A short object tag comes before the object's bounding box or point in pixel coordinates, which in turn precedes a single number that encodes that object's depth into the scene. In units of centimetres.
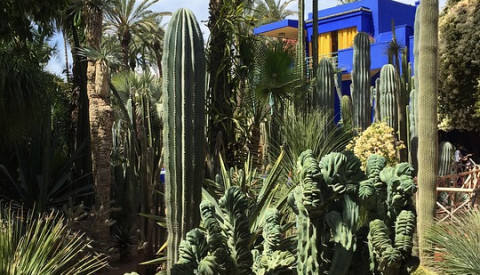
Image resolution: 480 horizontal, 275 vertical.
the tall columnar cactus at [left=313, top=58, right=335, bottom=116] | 998
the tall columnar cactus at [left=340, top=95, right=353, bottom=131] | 1221
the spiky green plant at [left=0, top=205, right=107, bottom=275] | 326
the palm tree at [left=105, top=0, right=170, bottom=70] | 2146
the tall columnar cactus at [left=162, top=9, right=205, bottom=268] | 484
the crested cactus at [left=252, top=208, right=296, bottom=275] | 333
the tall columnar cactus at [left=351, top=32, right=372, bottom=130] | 1051
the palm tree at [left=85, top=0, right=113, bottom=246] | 721
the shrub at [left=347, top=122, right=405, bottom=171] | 890
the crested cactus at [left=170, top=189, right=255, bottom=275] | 334
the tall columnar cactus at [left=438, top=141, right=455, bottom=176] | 1185
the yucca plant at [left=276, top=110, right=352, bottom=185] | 725
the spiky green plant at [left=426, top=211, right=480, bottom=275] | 463
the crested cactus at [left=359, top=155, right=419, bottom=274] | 343
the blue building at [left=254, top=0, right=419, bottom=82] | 2119
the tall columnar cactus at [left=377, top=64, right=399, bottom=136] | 1086
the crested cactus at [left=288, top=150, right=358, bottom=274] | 345
